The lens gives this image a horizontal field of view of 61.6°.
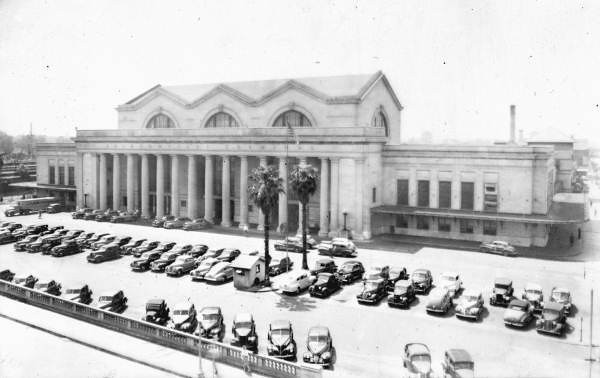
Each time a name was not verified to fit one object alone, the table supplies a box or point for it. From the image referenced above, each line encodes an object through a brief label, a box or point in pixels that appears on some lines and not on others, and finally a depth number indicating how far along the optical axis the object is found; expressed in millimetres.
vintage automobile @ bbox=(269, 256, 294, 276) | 44188
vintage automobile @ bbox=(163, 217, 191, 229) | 66688
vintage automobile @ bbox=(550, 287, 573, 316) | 33500
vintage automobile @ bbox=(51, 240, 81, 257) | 50688
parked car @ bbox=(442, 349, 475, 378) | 22656
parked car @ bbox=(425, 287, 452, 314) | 33250
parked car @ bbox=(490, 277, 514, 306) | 35312
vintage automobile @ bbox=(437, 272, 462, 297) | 37188
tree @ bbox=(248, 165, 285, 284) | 42469
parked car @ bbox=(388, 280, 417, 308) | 34656
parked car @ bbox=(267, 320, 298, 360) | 26000
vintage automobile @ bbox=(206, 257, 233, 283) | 41159
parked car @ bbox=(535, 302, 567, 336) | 29375
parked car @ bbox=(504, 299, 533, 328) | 30516
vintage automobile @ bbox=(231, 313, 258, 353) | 27453
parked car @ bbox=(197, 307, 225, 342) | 29000
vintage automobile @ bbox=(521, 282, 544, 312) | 33531
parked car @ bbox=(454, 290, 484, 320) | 32281
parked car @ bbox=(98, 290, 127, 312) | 33469
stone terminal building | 57781
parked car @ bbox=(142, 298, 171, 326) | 31031
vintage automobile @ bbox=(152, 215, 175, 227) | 68188
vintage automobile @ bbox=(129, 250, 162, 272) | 45000
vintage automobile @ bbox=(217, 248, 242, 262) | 46969
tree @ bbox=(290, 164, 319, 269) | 44625
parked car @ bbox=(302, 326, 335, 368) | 25219
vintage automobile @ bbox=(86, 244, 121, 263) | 48312
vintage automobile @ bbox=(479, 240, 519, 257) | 51031
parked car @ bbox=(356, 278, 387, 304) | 35638
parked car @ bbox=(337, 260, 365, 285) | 40906
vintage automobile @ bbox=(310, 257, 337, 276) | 42625
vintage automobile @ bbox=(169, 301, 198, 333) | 30109
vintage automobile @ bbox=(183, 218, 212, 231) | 65875
